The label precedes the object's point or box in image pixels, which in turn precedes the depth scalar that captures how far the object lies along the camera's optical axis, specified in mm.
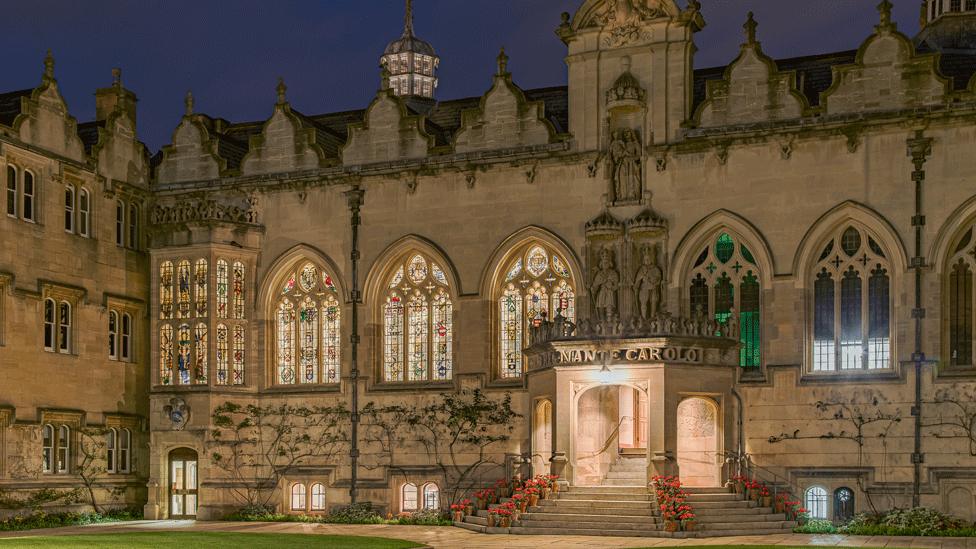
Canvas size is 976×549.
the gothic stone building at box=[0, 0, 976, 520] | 32406
